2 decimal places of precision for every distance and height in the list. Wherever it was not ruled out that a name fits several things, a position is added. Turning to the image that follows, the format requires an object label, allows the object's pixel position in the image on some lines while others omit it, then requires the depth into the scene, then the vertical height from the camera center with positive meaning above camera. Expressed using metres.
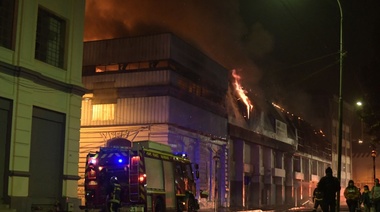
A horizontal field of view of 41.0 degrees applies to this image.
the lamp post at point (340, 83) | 20.23 +4.05
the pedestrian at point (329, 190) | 12.40 -0.16
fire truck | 16.59 +0.09
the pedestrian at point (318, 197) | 12.85 -0.37
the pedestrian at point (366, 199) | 17.69 -0.54
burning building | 26.75 +4.06
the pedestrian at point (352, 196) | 17.33 -0.41
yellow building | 15.73 +2.49
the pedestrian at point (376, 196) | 16.34 -0.37
